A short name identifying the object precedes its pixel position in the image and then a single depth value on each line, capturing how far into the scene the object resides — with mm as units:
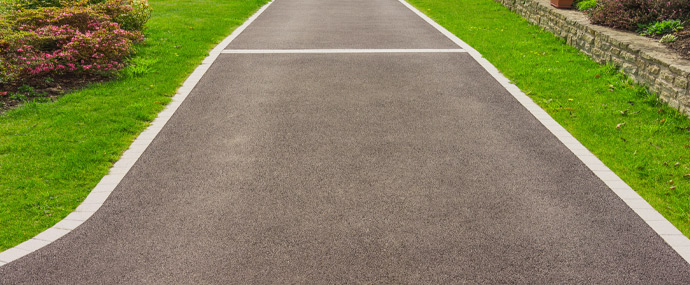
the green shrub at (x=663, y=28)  9383
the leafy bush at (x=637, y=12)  9828
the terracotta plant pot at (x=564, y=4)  12914
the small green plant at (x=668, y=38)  8766
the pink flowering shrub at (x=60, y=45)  8742
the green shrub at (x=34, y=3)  11412
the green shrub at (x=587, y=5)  12258
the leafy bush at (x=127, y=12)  11613
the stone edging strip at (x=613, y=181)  4562
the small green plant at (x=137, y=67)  9367
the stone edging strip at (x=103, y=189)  4359
